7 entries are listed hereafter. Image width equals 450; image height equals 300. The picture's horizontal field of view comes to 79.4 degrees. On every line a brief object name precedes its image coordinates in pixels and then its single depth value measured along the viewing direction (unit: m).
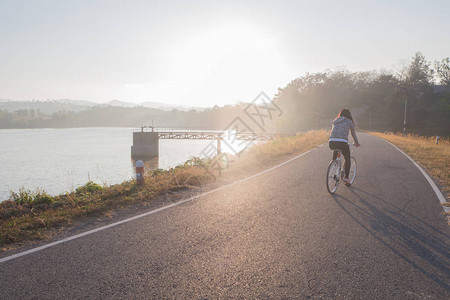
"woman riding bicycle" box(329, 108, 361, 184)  6.84
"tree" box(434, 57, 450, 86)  76.56
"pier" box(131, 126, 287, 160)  59.53
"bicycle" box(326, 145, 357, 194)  6.65
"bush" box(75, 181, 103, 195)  7.32
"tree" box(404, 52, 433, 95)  71.75
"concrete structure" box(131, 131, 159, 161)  59.53
